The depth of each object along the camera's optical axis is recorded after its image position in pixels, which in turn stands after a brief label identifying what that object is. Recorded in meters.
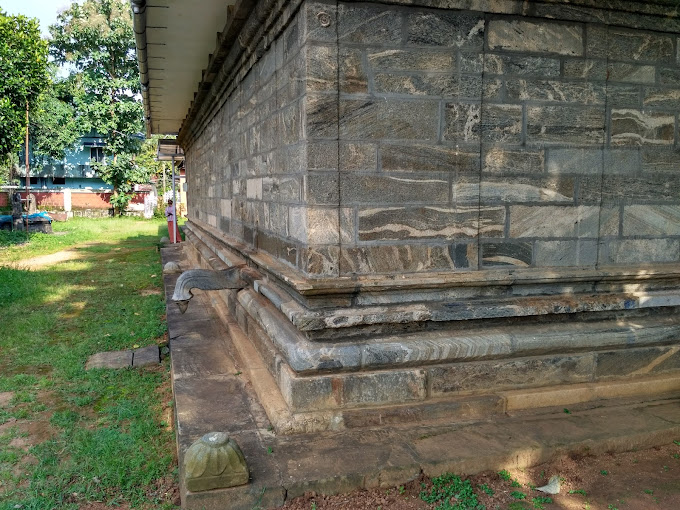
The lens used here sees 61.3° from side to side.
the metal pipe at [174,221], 15.35
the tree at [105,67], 28.58
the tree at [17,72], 17.06
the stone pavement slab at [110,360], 5.49
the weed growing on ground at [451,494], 2.73
